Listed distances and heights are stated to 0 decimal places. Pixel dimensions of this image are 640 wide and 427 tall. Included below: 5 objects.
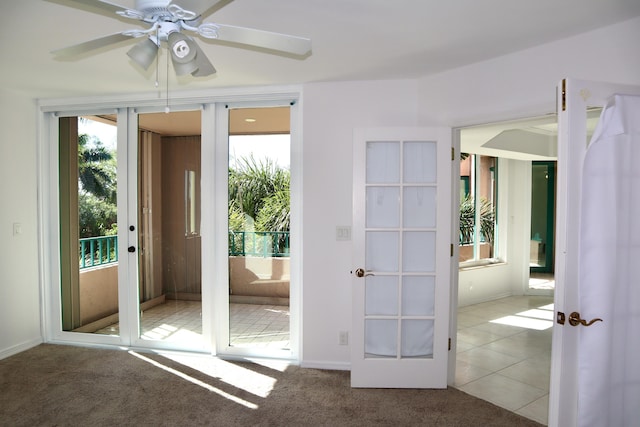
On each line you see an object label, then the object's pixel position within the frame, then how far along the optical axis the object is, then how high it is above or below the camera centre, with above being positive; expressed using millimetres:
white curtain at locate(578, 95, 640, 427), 1904 -251
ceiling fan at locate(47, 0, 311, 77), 1485 +691
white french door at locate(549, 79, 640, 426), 1871 -192
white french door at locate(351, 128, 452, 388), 3086 -444
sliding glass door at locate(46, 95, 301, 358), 3719 -272
